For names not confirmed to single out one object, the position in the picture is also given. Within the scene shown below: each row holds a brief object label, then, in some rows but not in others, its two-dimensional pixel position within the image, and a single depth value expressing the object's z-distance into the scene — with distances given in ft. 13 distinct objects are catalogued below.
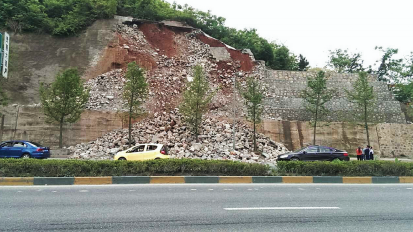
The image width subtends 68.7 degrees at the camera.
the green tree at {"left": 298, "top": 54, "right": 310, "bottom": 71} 159.05
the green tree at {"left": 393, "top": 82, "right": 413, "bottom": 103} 121.67
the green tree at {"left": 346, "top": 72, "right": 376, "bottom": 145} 83.05
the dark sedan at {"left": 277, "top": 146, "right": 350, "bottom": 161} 58.13
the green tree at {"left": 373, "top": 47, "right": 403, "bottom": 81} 157.74
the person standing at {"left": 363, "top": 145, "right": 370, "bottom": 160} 64.64
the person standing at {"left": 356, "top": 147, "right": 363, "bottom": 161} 65.94
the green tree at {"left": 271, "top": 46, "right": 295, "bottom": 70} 131.68
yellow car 50.49
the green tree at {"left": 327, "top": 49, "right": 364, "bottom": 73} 176.14
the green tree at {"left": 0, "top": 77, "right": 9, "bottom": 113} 72.06
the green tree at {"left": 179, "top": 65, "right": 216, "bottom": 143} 77.15
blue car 55.52
